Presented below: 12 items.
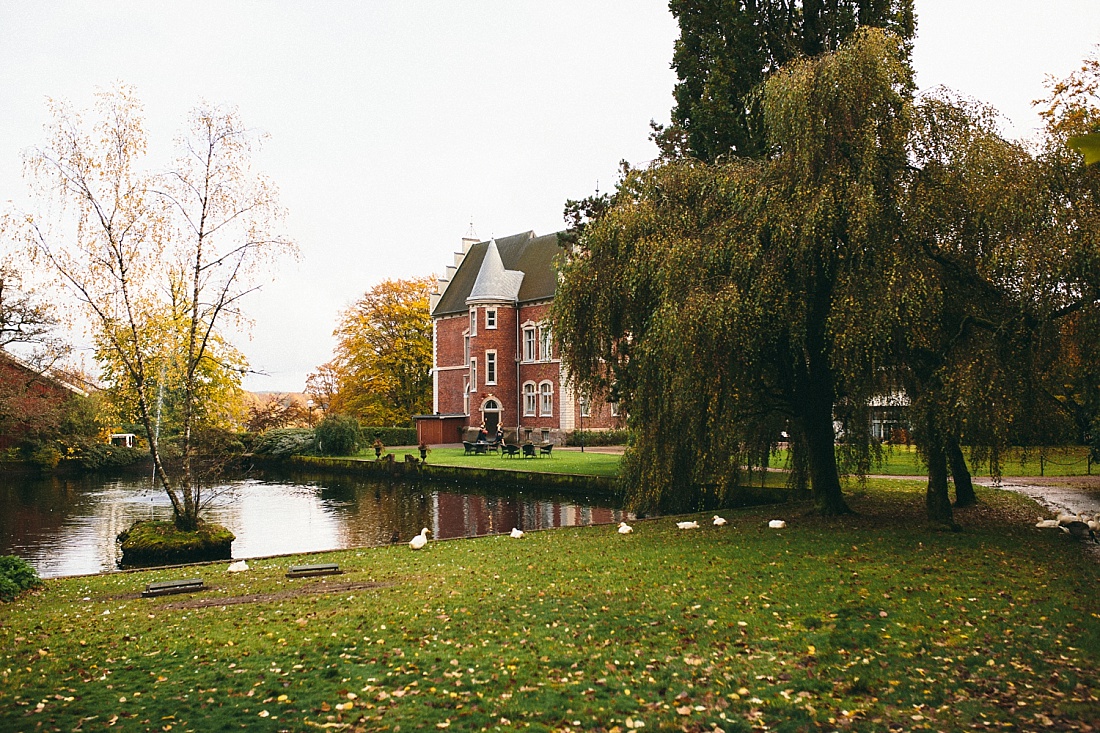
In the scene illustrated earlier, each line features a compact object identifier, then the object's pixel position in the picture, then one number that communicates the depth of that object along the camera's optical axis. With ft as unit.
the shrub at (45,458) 113.50
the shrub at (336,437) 128.98
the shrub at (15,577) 31.55
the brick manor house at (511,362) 141.90
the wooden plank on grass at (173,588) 31.63
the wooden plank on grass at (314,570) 35.53
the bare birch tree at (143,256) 46.32
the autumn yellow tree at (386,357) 176.04
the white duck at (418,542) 43.88
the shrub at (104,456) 118.52
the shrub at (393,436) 149.69
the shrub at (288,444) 131.54
